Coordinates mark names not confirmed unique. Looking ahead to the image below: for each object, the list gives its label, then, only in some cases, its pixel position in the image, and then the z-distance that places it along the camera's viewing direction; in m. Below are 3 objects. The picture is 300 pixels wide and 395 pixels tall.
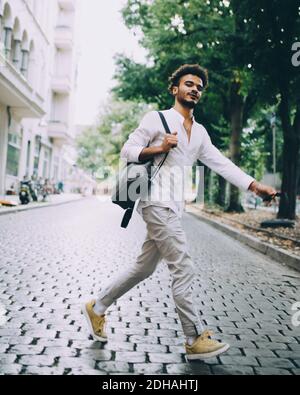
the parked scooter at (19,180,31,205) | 20.08
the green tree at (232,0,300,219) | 11.77
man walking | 3.22
